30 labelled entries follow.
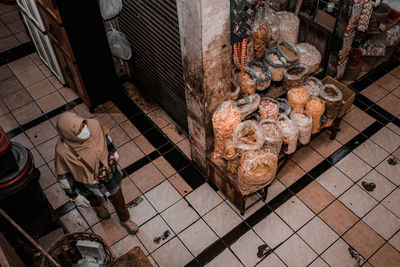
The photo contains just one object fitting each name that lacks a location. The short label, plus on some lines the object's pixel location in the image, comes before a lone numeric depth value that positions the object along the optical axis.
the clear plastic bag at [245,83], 4.48
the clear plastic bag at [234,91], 4.35
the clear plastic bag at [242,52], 4.34
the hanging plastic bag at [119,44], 5.02
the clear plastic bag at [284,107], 4.53
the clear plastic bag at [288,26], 5.22
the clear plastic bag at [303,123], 4.40
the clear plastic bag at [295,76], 4.76
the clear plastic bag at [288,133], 4.26
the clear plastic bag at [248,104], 4.33
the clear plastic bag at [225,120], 3.95
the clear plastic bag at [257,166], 3.86
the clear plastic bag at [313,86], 4.75
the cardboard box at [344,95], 4.79
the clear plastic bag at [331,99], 4.59
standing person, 3.25
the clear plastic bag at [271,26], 4.88
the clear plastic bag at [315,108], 4.48
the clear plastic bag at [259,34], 4.67
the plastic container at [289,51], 4.86
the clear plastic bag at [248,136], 3.91
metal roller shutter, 4.18
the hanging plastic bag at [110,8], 4.37
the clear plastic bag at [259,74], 4.58
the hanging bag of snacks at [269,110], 4.33
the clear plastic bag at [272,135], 4.07
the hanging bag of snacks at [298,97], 4.51
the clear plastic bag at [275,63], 4.75
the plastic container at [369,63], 5.78
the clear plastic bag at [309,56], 5.10
